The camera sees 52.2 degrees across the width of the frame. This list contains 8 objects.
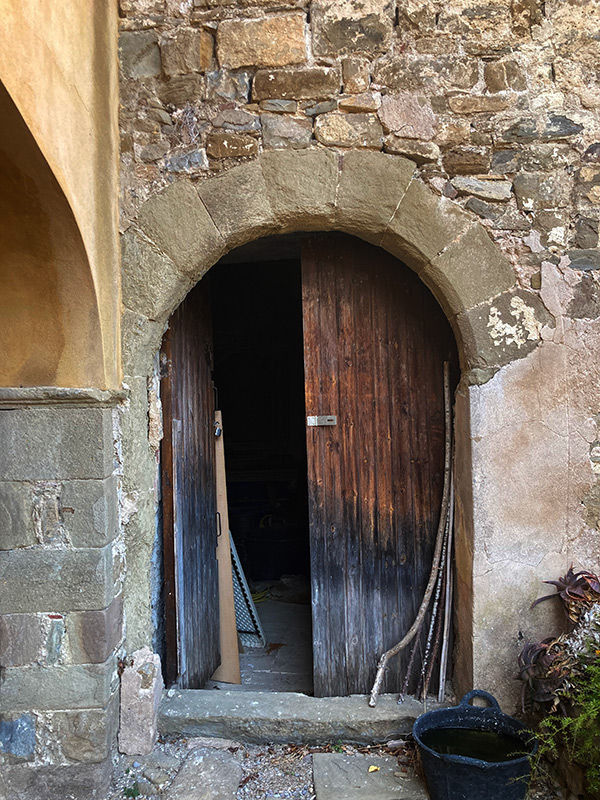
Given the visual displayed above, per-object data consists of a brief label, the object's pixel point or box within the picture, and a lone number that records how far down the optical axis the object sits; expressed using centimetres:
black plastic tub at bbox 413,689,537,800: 215
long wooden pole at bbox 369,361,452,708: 286
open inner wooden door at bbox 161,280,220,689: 300
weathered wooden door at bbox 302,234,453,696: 299
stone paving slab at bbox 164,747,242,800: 242
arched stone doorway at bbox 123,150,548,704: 261
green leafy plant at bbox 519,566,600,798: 208
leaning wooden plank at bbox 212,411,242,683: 351
